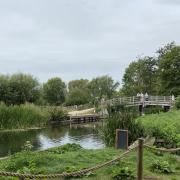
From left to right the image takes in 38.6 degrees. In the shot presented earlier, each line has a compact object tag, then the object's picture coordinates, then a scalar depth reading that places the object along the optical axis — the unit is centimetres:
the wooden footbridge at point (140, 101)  3255
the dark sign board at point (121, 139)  741
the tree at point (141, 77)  4107
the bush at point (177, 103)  2258
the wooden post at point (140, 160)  462
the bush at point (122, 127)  1024
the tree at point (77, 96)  4602
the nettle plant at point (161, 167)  606
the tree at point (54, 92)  4776
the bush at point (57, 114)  3060
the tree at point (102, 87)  5181
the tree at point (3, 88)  3307
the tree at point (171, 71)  3441
